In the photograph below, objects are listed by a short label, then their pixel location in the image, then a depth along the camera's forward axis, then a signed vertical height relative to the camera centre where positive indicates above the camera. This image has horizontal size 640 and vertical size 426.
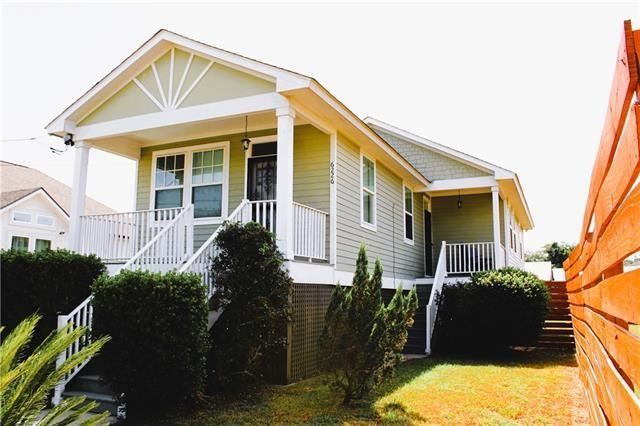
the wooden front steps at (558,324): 12.70 -0.90
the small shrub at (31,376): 2.18 -0.43
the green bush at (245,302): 7.23 -0.23
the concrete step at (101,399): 6.46 -1.48
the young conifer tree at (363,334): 6.70 -0.62
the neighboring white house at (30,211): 20.03 +2.97
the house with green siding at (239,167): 8.55 +2.53
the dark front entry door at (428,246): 16.52 +1.35
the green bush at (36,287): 7.48 -0.05
